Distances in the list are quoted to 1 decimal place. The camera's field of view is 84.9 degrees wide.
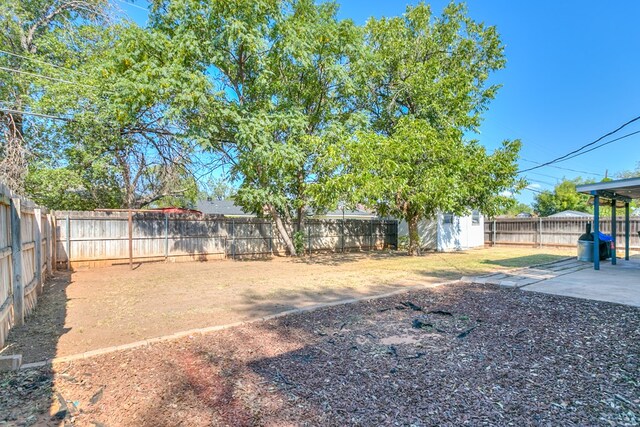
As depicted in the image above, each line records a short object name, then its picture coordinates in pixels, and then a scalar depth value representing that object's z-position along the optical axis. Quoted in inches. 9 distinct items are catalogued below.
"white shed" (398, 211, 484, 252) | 672.4
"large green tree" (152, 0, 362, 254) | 388.5
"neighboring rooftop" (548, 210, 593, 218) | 1014.3
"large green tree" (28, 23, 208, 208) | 362.3
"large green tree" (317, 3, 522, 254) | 384.8
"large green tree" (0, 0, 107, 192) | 411.5
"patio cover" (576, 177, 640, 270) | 323.0
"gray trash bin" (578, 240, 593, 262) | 436.5
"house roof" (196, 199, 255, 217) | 1148.5
